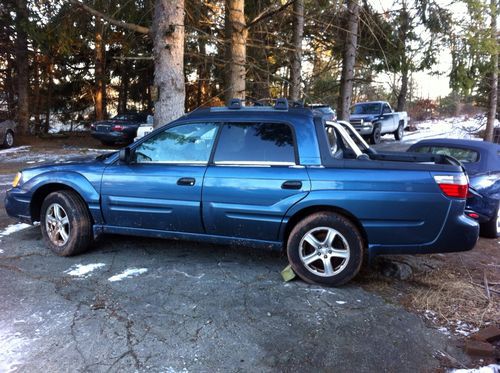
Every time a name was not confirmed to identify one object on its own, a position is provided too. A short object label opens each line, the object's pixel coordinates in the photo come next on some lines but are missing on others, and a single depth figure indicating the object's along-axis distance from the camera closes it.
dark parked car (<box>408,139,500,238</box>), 6.26
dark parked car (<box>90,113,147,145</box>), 19.09
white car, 17.23
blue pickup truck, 4.02
